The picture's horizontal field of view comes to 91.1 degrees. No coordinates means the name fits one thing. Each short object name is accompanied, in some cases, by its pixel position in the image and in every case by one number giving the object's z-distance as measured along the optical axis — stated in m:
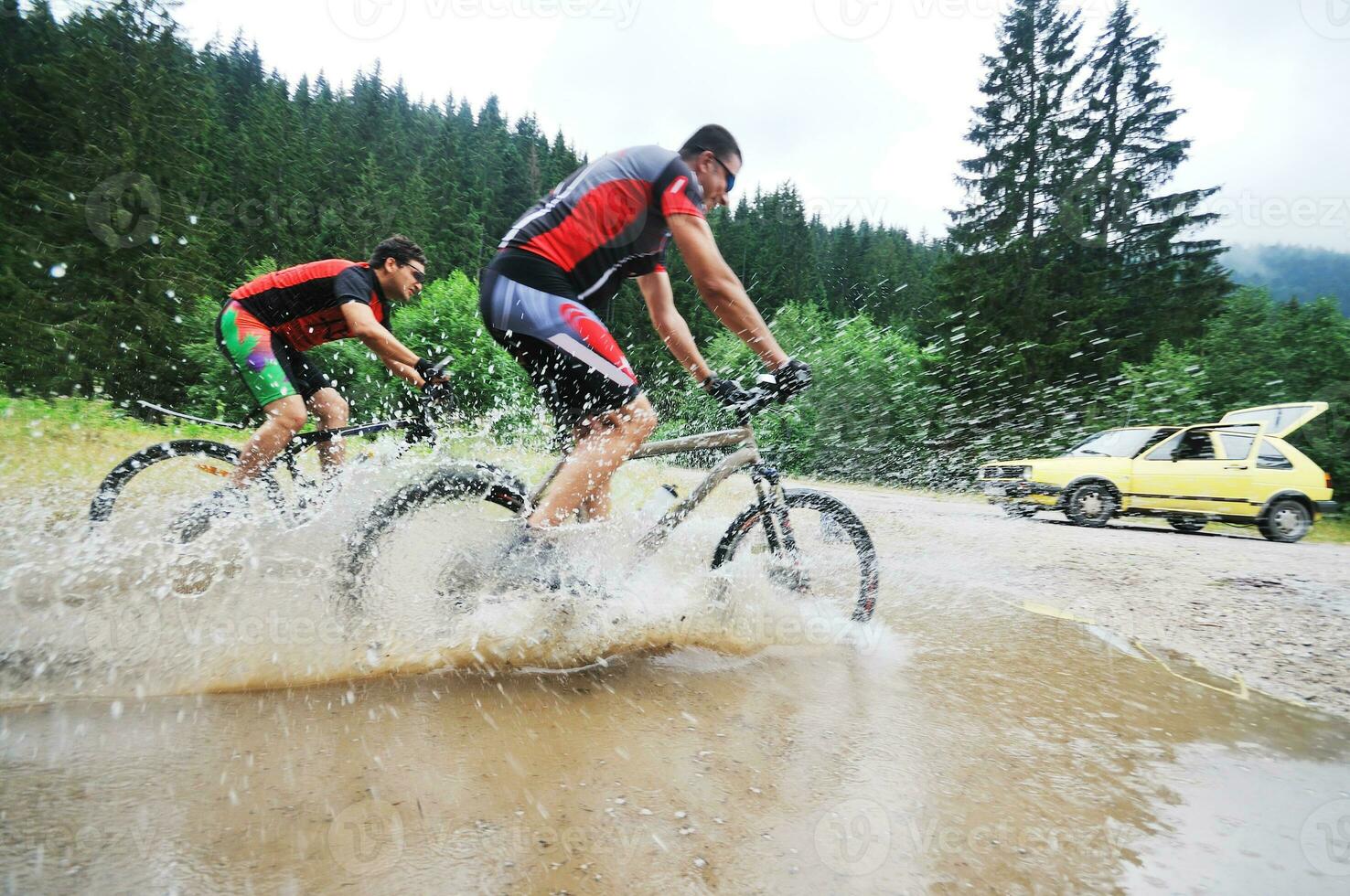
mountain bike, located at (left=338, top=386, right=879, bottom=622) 2.68
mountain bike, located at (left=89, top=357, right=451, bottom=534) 3.28
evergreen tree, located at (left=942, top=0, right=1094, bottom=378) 25.30
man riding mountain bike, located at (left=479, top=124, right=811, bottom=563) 2.60
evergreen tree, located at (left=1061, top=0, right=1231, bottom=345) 25.78
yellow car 10.03
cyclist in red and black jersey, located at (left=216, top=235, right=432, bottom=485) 3.36
